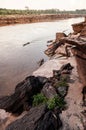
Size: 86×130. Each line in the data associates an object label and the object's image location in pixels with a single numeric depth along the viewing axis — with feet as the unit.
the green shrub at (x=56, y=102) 9.98
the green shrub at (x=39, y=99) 10.85
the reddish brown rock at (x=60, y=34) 27.13
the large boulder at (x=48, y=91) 10.96
